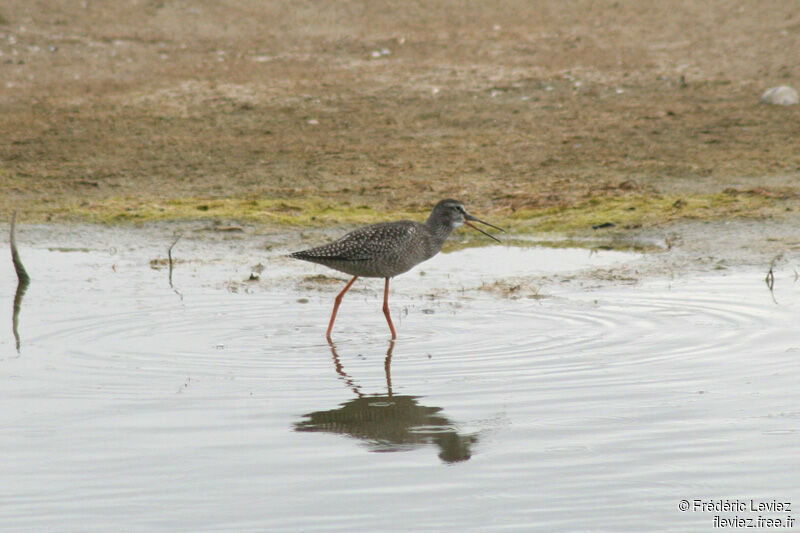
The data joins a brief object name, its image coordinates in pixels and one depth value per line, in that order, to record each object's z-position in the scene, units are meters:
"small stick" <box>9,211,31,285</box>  17.99
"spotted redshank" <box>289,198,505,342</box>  17.06
